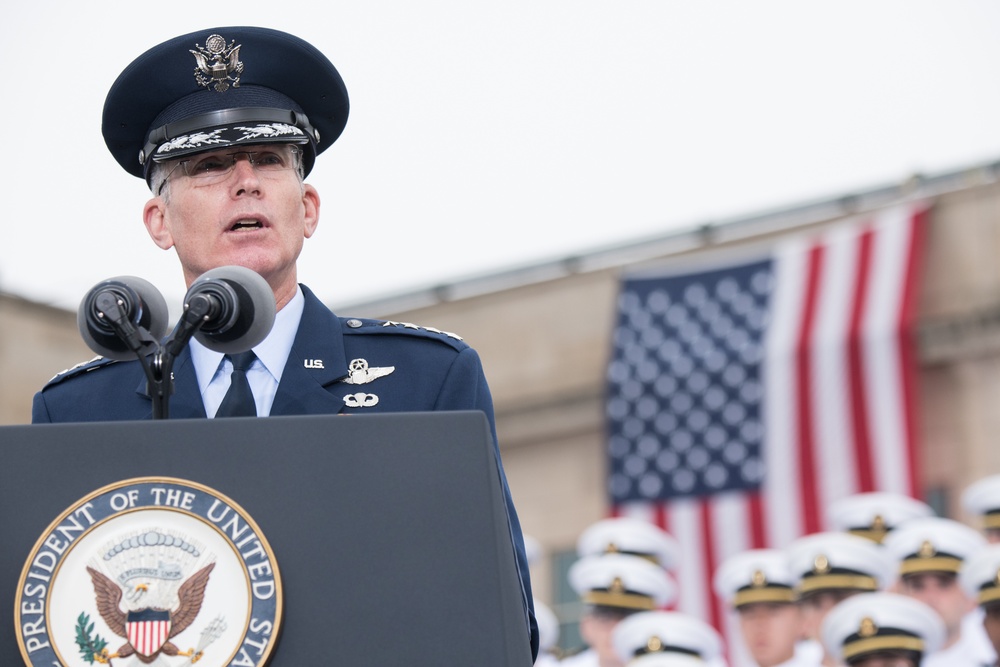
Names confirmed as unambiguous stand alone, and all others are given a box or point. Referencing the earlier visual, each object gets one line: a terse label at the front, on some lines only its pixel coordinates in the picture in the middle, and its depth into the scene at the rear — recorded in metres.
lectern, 3.89
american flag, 28.30
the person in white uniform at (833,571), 17.55
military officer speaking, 5.35
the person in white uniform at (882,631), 15.13
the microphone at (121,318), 4.50
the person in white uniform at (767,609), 17.86
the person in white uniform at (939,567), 17.19
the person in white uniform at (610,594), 19.53
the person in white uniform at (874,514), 19.91
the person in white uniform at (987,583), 15.16
